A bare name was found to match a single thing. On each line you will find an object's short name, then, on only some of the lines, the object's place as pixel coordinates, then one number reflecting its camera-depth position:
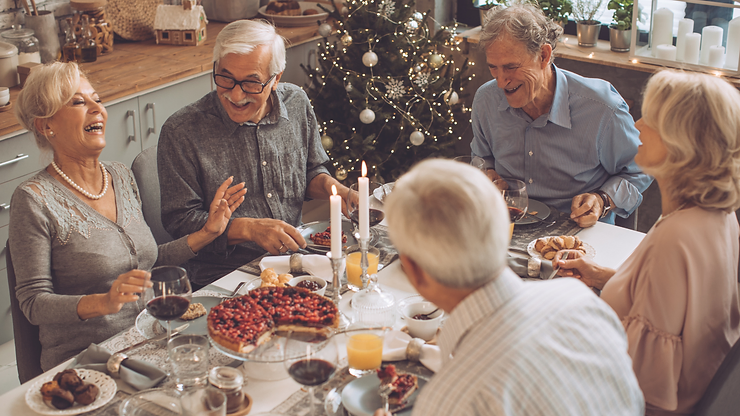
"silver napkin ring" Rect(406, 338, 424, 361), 1.52
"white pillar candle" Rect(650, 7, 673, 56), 3.43
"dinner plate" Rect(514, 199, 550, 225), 2.28
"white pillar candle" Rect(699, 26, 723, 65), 3.32
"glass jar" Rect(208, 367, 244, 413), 1.33
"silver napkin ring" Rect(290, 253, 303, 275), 1.95
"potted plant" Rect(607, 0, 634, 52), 3.70
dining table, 1.39
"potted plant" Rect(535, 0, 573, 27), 3.80
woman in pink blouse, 1.52
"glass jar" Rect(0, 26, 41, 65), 3.39
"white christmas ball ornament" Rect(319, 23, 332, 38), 3.82
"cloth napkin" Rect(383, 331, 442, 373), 1.51
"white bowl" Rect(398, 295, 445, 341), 1.61
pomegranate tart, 1.45
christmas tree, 3.58
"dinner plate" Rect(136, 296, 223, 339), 1.63
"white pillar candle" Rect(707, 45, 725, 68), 3.31
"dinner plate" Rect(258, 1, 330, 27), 4.45
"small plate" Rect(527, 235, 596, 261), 2.04
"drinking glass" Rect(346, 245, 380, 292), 1.85
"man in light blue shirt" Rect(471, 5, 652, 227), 2.43
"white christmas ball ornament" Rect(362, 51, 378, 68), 3.50
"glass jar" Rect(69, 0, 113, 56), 3.69
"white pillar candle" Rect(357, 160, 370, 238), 1.66
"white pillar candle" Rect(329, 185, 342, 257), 1.59
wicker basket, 4.05
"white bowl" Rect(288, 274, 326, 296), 1.76
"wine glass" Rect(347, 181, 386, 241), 1.85
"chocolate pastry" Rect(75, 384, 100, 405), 1.37
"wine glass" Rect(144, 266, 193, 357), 1.43
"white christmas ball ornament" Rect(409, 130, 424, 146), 3.57
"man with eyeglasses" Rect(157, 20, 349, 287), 2.24
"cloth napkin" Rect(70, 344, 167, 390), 1.44
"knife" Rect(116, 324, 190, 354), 1.58
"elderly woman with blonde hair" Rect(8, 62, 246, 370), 1.81
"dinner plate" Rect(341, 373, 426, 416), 1.34
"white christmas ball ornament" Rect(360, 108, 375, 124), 3.52
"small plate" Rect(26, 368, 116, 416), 1.36
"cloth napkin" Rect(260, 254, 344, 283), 1.95
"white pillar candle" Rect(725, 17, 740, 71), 3.21
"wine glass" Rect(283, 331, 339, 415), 1.21
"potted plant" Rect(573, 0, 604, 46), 3.83
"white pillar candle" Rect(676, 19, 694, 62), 3.38
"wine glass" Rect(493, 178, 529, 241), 2.08
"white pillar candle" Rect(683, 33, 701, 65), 3.35
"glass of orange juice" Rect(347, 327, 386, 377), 1.40
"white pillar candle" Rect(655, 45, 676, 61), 3.48
